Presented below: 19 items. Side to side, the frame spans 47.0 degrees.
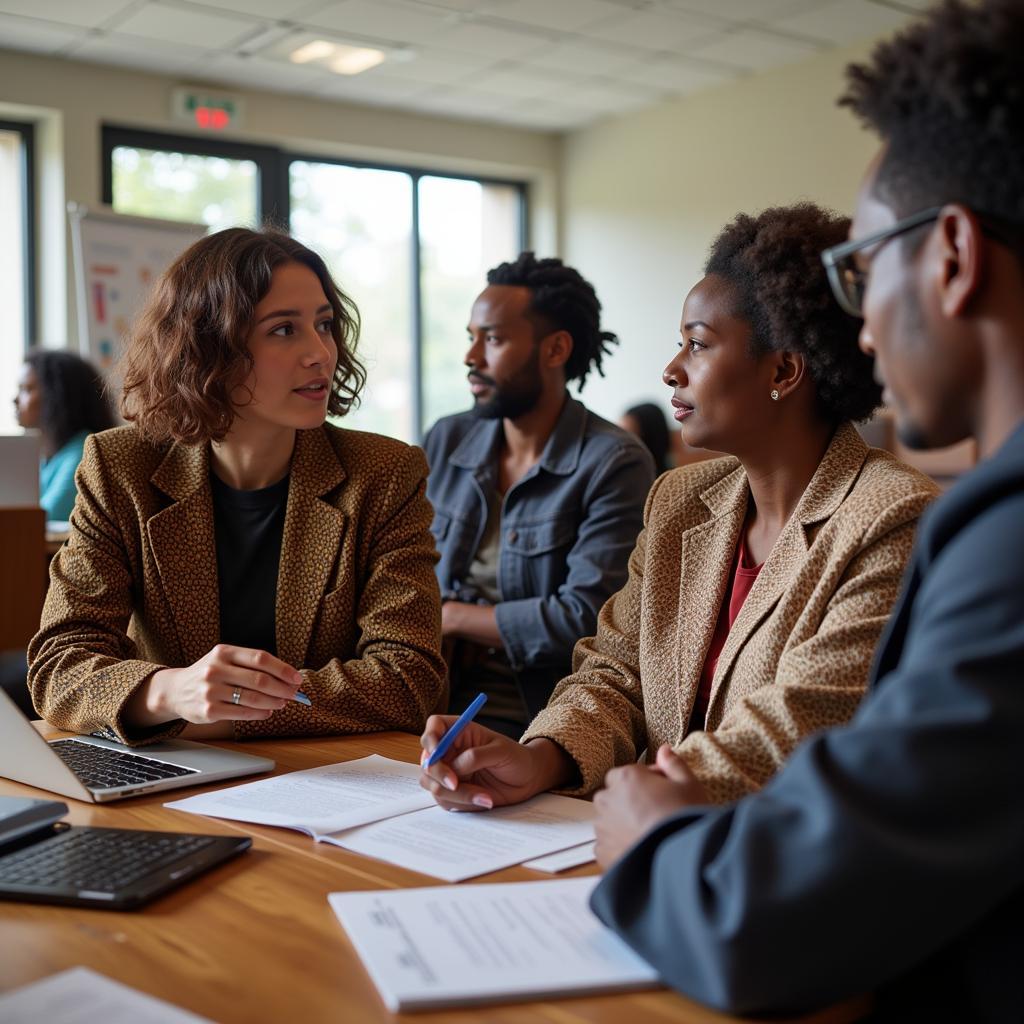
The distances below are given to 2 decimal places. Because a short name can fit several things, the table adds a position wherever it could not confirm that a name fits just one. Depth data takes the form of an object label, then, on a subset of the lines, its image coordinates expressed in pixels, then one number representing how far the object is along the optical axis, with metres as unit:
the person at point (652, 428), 4.45
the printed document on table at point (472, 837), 1.08
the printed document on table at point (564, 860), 1.06
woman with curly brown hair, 1.61
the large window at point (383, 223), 6.59
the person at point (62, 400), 4.69
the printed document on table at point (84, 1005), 0.78
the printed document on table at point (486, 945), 0.81
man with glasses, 0.70
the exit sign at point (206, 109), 6.33
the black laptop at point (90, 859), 0.97
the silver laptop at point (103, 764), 1.28
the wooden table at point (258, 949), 0.80
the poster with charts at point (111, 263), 5.52
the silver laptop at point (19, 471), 3.50
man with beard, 2.49
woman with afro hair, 1.23
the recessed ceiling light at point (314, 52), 5.88
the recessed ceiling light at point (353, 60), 6.00
